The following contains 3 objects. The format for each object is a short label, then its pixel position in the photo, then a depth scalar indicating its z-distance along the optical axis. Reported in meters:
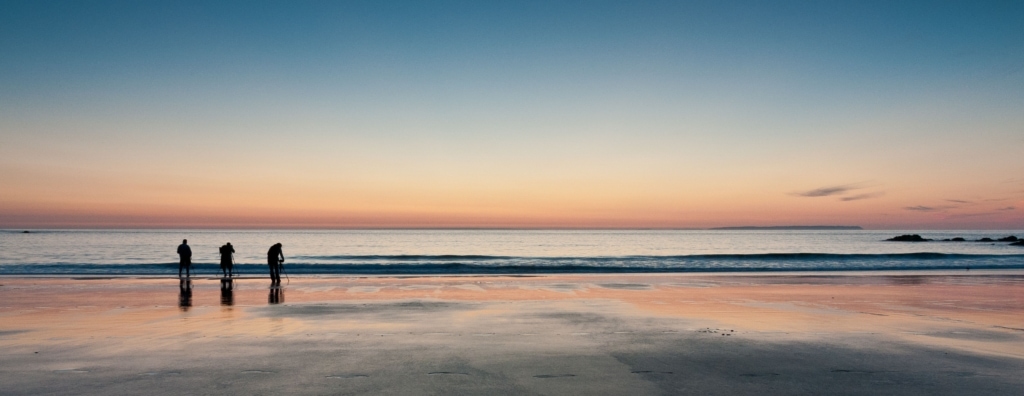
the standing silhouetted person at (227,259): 28.73
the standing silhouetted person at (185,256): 29.36
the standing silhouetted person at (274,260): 25.89
